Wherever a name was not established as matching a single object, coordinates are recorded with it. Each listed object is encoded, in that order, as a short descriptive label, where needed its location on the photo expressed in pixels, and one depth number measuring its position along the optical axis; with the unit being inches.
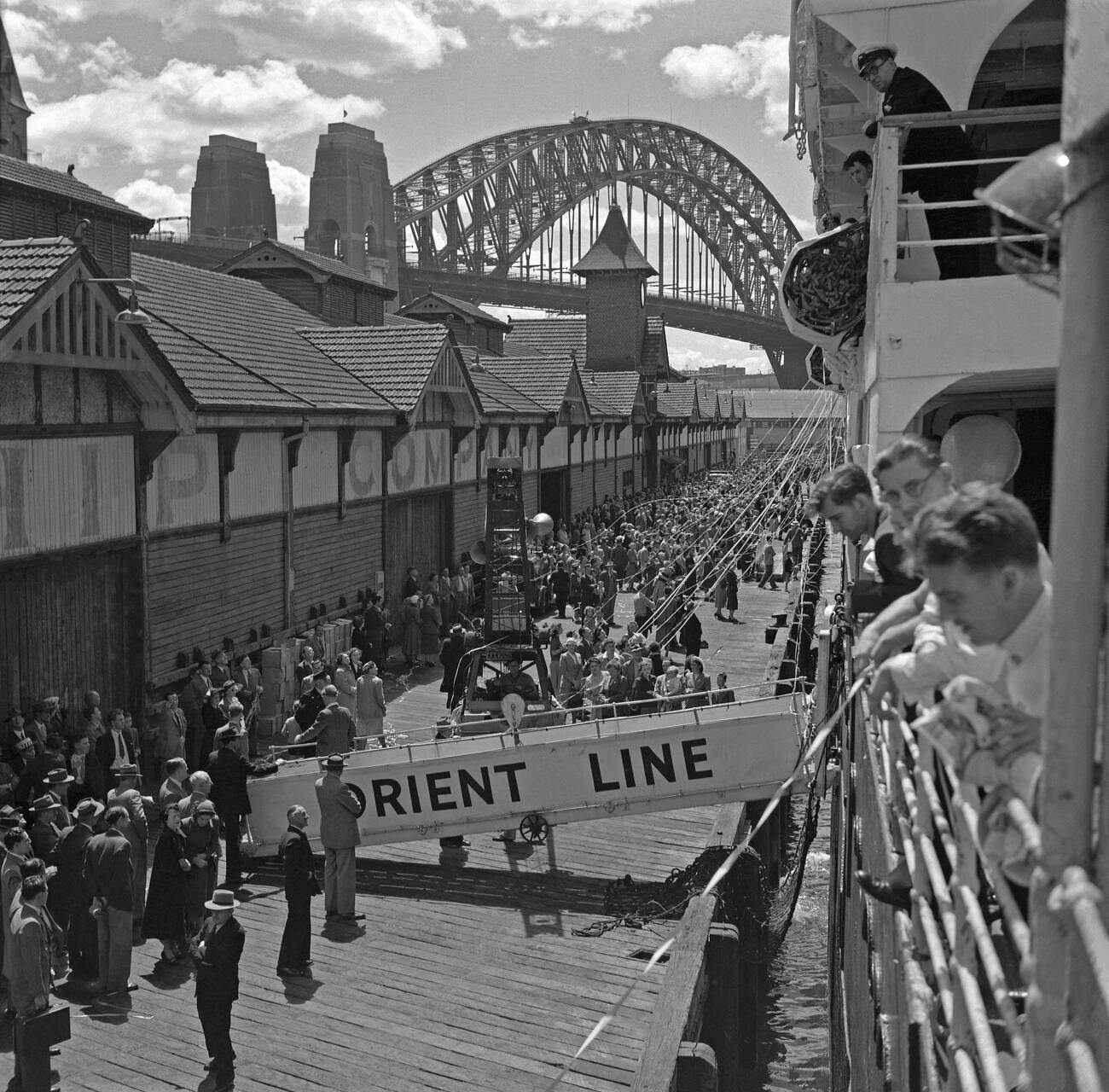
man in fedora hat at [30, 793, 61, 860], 370.0
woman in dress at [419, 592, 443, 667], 897.5
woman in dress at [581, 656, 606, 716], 611.3
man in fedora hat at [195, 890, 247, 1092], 307.3
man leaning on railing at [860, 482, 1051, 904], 96.3
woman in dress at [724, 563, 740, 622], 1149.7
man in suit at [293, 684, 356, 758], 511.8
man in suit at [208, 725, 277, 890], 454.0
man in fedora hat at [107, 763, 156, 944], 389.1
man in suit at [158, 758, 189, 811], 414.9
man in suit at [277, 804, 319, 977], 369.1
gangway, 467.5
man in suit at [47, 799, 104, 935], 366.0
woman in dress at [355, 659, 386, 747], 599.5
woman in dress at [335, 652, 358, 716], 627.5
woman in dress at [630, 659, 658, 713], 611.1
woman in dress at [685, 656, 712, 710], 588.7
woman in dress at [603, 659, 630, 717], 626.5
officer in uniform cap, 296.5
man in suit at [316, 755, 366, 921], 408.5
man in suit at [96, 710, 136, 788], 479.8
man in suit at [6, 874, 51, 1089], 301.7
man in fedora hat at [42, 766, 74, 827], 402.6
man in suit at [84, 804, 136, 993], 348.8
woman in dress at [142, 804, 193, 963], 371.2
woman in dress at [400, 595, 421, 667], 886.4
